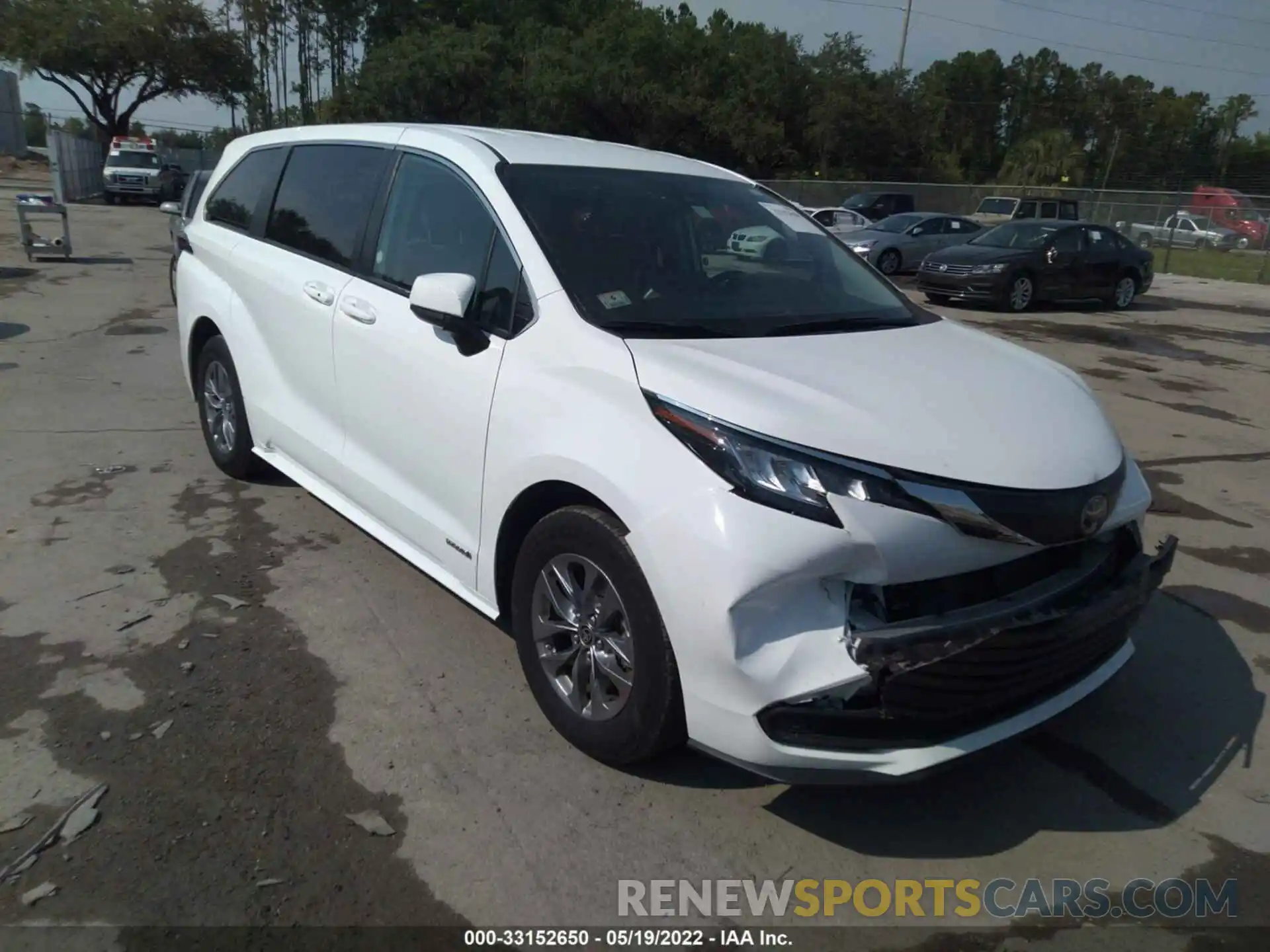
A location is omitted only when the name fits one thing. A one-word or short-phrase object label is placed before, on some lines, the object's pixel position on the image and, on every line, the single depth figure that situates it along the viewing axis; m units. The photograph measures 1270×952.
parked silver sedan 22.09
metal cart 15.58
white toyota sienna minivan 2.64
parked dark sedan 16.41
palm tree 58.66
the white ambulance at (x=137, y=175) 33.44
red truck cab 29.25
